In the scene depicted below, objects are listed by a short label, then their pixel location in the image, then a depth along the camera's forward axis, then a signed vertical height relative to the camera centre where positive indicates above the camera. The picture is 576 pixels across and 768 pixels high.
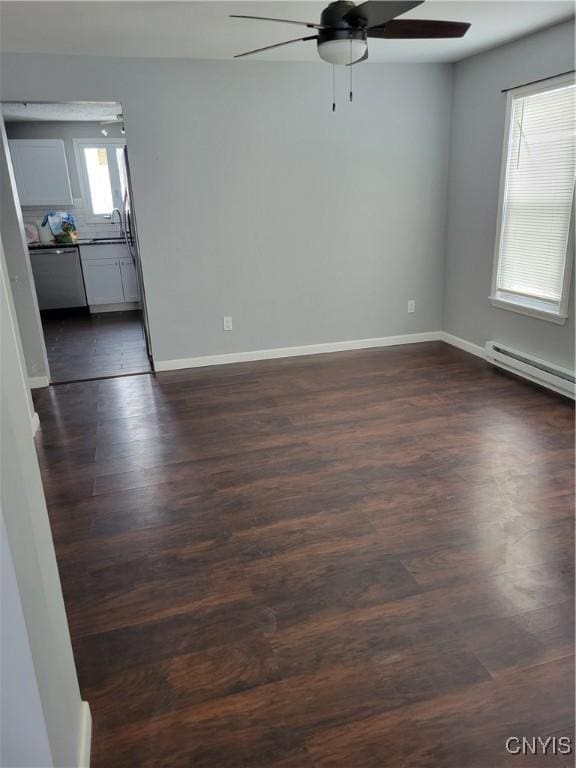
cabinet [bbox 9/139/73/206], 6.88 +0.66
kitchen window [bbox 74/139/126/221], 7.27 +0.62
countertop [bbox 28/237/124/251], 6.93 -0.28
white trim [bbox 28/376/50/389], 4.51 -1.28
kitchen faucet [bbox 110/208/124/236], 7.60 +0.04
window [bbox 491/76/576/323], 3.76 -0.01
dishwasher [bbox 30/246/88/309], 6.98 -0.70
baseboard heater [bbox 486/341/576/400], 3.88 -1.25
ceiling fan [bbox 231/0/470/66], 2.22 +0.79
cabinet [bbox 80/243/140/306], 7.17 -0.71
